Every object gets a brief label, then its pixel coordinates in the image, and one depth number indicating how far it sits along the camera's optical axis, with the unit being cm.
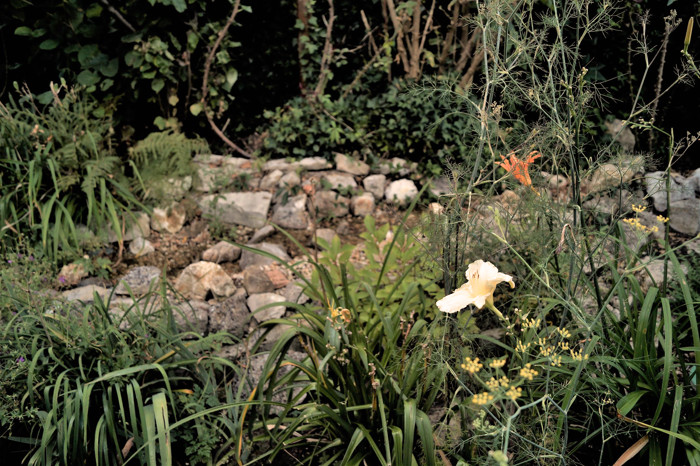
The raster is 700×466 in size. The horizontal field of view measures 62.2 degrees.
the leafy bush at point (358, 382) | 183
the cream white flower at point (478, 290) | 132
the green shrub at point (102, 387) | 192
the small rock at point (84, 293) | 284
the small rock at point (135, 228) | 335
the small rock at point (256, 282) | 298
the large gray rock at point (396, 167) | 393
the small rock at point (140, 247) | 332
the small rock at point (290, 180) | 381
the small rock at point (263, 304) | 282
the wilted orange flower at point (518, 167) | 154
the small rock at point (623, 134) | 402
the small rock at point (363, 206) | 375
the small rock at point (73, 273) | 302
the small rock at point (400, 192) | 378
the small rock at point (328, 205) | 371
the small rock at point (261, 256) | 322
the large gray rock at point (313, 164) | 397
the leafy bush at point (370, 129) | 392
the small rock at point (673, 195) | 333
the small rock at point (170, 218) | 350
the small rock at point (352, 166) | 398
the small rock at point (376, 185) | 387
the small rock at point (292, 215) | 362
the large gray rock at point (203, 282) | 296
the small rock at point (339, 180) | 383
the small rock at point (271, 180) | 385
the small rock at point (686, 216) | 328
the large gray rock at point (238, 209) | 358
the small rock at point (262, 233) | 347
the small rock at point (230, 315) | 272
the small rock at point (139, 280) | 293
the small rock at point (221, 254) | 328
